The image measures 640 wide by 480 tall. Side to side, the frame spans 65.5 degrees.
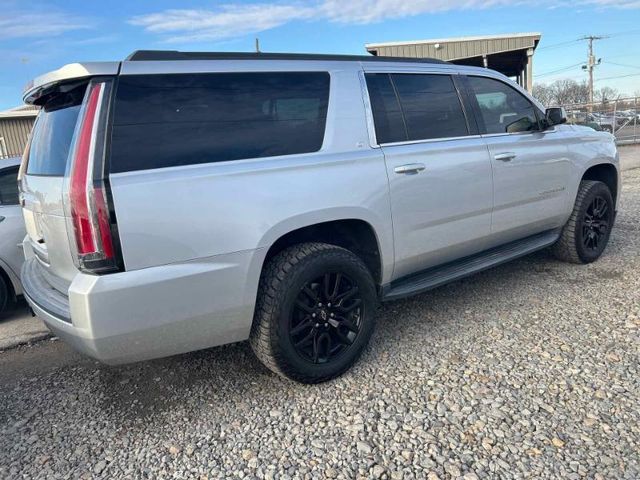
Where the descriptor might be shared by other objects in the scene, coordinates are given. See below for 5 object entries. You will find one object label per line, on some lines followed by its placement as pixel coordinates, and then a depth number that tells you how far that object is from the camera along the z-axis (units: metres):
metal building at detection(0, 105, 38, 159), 19.86
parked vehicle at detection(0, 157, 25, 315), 4.39
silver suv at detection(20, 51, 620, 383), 2.35
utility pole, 49.69
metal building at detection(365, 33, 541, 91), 16.84
